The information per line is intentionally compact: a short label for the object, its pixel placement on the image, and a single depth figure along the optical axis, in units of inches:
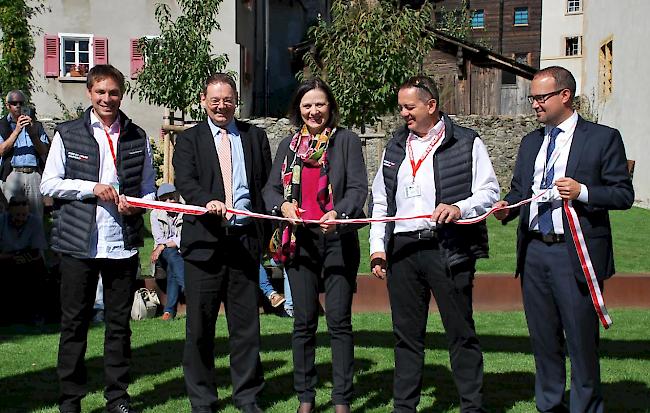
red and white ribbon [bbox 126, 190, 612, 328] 196.4
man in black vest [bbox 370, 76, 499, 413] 210.5
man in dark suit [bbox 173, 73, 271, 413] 224.1
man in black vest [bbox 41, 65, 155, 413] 220.1
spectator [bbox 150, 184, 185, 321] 375.9
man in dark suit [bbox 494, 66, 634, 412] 197.2
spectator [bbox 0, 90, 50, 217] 405.4
